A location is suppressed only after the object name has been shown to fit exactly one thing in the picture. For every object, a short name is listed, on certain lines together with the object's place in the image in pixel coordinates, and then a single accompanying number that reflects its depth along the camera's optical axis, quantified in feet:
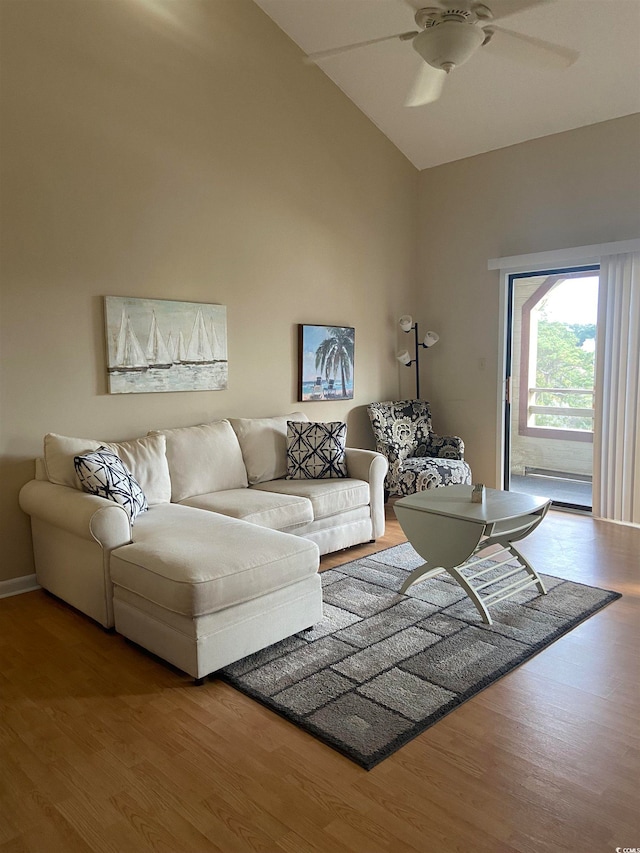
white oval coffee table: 10.03
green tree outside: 16.80
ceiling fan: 8.60
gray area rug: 7.47
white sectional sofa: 8.36
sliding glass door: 16.80
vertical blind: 15.21
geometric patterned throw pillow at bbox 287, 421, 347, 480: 14.33
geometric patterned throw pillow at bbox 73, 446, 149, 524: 10.18
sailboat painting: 12.62
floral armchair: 16.25
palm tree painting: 16.51
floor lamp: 18.61
